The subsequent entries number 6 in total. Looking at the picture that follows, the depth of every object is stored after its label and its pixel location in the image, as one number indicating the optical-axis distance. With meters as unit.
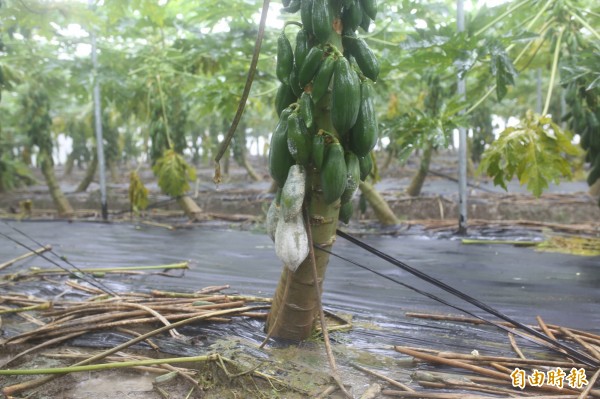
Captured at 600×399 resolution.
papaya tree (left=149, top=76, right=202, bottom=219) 5.72
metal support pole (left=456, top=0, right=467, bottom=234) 3.78
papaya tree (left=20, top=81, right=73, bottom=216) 6.64
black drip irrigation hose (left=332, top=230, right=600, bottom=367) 1.49
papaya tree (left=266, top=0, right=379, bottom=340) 1.40
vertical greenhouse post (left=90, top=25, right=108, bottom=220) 5.49
